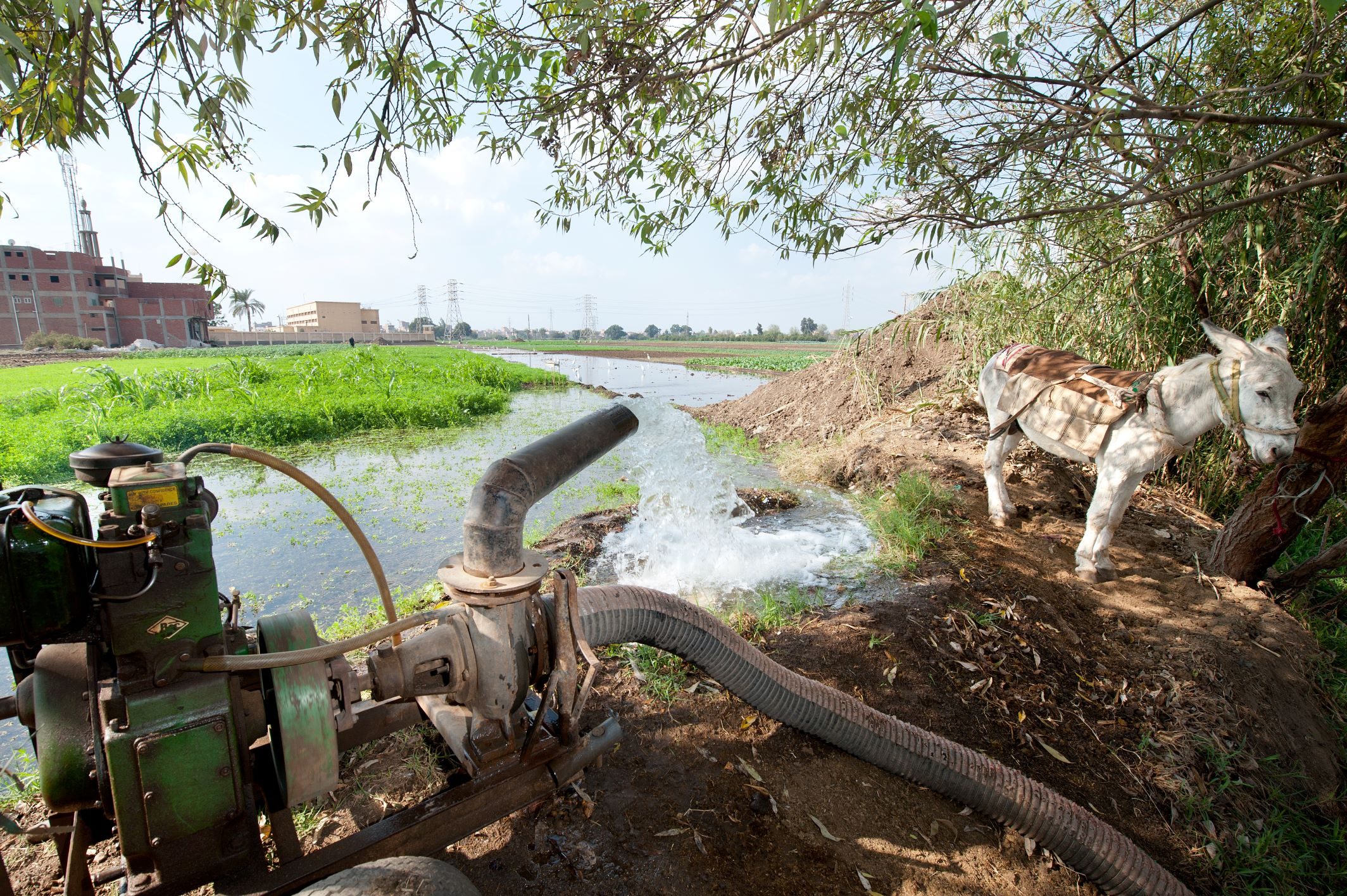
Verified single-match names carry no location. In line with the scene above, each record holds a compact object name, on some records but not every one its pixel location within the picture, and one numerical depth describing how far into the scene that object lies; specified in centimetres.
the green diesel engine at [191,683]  141
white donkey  369
